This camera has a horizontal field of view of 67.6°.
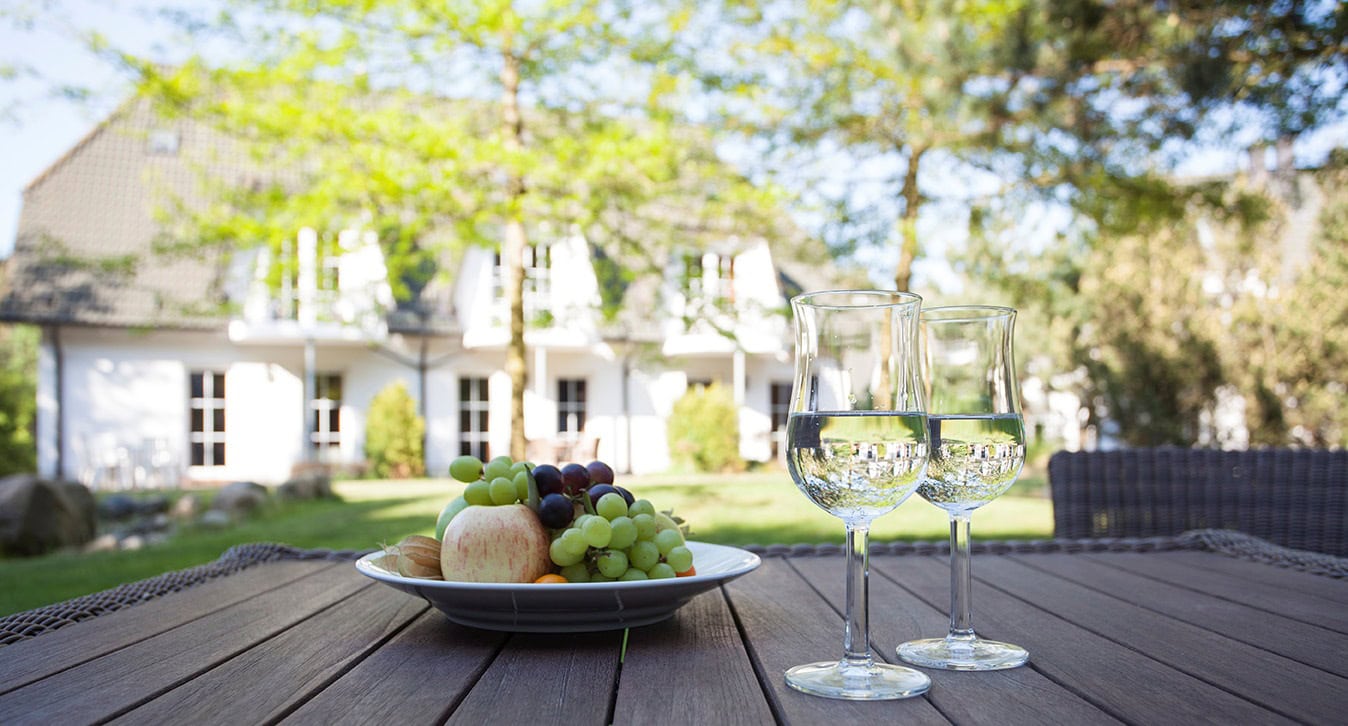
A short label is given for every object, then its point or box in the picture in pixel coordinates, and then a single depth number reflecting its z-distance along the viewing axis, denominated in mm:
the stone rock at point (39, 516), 7539
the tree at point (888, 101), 7086
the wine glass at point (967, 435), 1116
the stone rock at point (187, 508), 9742
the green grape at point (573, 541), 1208
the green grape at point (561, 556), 1219
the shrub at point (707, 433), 16516
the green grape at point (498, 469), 1309
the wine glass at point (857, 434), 973
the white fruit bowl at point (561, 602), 1171
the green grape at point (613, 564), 1228
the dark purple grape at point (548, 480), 1292
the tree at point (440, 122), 7484
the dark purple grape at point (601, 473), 1365
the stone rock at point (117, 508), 10761
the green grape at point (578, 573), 1253
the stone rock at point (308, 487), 11641
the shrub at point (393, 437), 15492
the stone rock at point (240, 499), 9875
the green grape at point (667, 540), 1277
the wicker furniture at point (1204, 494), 2873
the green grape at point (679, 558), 1275
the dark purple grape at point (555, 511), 1258
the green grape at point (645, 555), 1254
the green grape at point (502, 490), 1269
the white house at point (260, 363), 14984
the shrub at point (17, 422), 14242
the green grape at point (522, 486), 1281
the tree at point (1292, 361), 10141
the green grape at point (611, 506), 1241
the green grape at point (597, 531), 1204
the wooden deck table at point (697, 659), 907
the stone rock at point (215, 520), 9221
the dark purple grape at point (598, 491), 1279
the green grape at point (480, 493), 1292
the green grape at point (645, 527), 1266
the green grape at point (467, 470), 1384
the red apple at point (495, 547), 1227
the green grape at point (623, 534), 1232
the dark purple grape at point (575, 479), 1318
